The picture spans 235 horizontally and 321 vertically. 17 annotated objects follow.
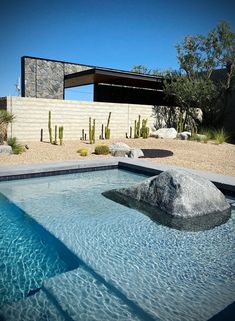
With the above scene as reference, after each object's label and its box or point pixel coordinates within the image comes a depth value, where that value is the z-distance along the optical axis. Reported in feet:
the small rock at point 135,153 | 32.91
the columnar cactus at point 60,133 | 38.17
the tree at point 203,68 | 49.88
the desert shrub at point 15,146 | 31.50
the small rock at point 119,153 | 33.55
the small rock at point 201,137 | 45.86
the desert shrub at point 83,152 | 32.30
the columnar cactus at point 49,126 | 39.03
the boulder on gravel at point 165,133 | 49.22
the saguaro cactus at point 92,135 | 41.45
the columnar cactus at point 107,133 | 45.96
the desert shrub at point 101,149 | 33.71
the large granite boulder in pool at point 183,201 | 15.44
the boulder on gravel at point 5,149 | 30.44
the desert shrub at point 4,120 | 34.24
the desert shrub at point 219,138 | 44.97
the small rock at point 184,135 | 47.99
